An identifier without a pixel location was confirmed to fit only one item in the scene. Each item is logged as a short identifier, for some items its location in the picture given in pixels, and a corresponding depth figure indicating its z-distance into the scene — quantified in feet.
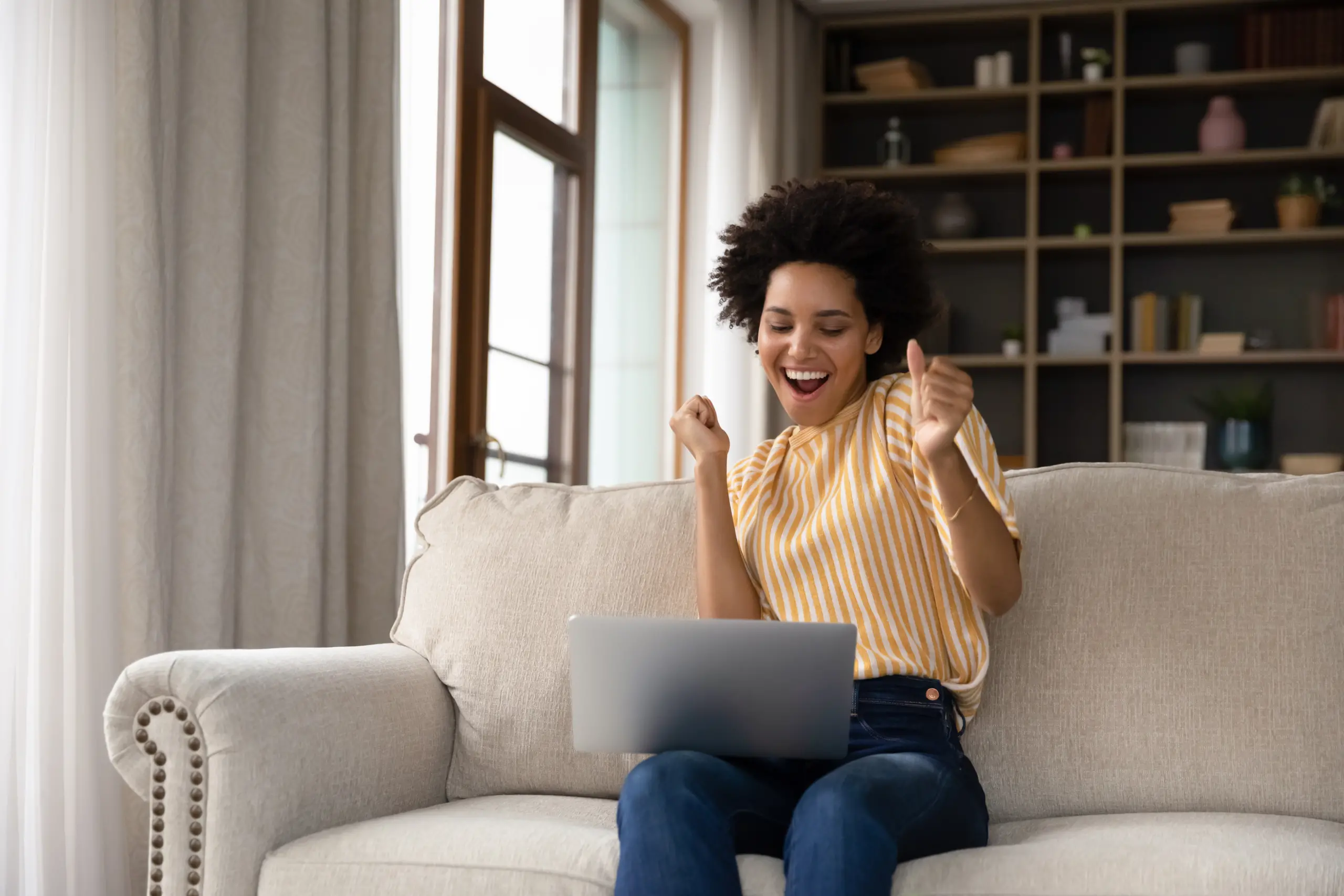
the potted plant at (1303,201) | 15.67
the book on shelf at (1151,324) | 16.08
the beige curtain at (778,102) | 15.47
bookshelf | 16.10
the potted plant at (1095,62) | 16.15
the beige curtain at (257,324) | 7.76
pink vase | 16.02
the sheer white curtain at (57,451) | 7.27
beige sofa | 5.06
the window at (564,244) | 11.57
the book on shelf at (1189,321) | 16.07
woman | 4.63
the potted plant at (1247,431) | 15.67
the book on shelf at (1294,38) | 15.67
